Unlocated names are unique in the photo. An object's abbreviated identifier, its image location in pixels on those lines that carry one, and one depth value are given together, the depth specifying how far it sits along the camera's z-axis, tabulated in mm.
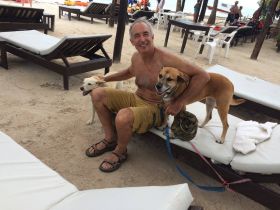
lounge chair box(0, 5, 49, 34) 6988
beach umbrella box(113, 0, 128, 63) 6561
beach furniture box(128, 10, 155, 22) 14075
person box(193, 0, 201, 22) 15117
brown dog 2500
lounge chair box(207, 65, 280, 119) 4109
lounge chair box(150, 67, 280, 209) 2414
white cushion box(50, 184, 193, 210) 1410
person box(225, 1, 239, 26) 18906
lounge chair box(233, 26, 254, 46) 12322
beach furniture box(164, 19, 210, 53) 8727
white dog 3219
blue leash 2656
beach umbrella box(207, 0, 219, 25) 16844
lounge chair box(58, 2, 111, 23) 11793
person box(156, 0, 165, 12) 16206
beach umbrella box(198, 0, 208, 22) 12816
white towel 2658
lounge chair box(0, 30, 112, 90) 4625
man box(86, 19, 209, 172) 2652
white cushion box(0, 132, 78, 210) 1628
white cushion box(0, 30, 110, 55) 4718
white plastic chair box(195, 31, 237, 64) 8512
